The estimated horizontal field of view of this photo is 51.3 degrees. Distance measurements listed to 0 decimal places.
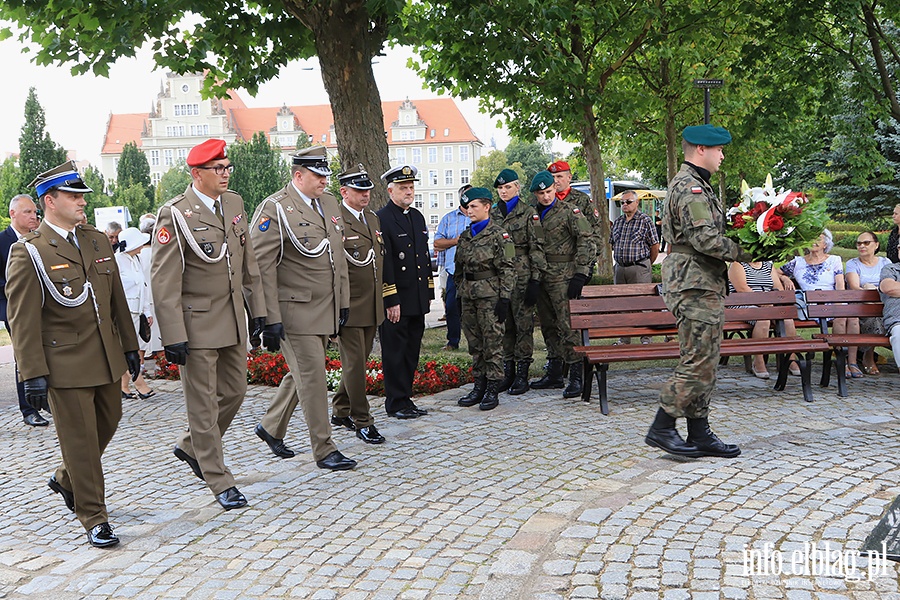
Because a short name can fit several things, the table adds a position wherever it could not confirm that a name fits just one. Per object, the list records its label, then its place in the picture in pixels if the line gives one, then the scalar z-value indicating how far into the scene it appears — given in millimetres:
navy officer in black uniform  8188
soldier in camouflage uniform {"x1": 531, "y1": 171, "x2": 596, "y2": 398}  9156
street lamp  14758
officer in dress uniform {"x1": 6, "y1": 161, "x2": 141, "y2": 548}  5195
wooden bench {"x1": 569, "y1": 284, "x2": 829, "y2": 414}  8578
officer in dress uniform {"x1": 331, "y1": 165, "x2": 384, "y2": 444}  7438
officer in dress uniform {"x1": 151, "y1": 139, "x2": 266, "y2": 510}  5793
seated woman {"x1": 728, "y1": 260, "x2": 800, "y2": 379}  9977
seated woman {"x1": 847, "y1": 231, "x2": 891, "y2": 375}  10195
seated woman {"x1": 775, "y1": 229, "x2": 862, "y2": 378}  10516
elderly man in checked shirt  12242
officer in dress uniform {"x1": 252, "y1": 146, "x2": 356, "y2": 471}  6574
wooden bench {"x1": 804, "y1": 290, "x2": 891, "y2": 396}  8930
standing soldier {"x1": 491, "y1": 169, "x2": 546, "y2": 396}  9156
